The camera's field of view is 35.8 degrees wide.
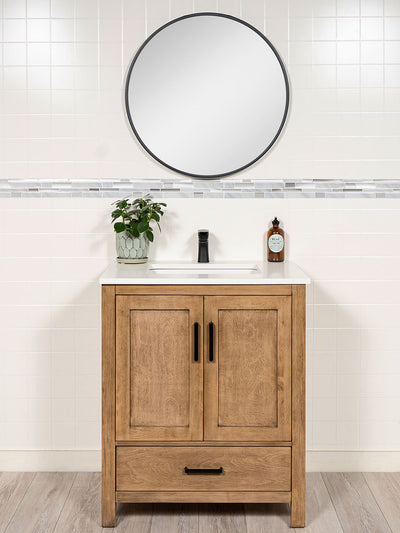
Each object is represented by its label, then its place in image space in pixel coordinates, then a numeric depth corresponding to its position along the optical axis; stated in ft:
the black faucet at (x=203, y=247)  9.30
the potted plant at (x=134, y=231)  9.11
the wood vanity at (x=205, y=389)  7.76
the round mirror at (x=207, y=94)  9.36
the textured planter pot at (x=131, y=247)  9.18
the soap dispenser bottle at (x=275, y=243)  9.34
